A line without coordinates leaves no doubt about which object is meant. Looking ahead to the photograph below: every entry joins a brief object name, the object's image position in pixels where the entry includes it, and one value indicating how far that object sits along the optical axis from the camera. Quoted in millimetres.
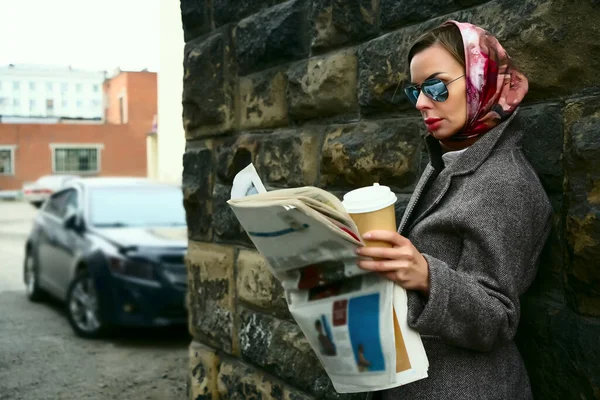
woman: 1507
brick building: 40438
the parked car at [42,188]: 30828
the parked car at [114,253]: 6109
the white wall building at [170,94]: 18833
